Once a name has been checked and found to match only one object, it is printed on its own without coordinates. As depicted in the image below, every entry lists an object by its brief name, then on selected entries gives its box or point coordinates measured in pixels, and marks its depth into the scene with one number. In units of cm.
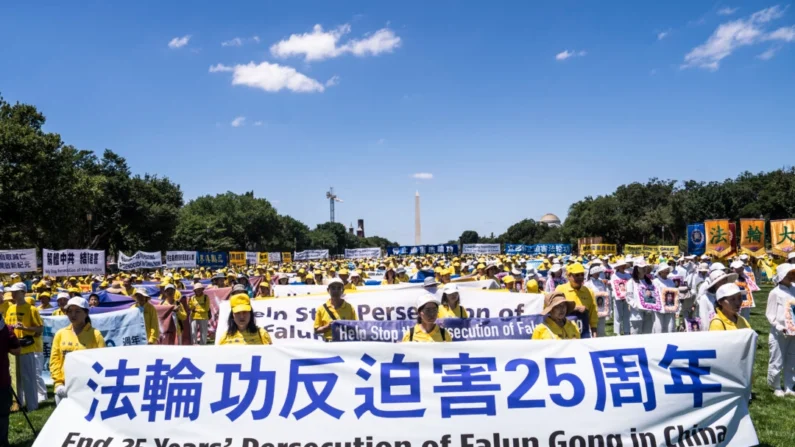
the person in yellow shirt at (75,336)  552
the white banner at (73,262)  2186
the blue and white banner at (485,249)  6166
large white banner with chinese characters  442
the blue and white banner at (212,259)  3966
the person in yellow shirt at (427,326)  542
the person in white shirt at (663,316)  935
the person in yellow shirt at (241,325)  545
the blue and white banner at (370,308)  870
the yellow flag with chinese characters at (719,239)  2288
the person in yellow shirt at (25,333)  788
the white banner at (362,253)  5691
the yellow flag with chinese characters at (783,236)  2211
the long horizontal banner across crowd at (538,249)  6319
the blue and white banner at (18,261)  2105
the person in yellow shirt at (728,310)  599
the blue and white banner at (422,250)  6812
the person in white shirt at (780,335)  745
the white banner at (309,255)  5878
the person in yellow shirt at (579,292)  724
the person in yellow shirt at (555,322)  533
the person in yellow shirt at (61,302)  954
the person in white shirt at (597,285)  973
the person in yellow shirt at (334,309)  714
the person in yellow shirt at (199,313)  1255
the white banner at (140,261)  2839
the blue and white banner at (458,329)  659
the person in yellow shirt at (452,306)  694
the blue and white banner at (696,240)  2508
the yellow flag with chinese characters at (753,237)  2270
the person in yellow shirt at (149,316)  841
